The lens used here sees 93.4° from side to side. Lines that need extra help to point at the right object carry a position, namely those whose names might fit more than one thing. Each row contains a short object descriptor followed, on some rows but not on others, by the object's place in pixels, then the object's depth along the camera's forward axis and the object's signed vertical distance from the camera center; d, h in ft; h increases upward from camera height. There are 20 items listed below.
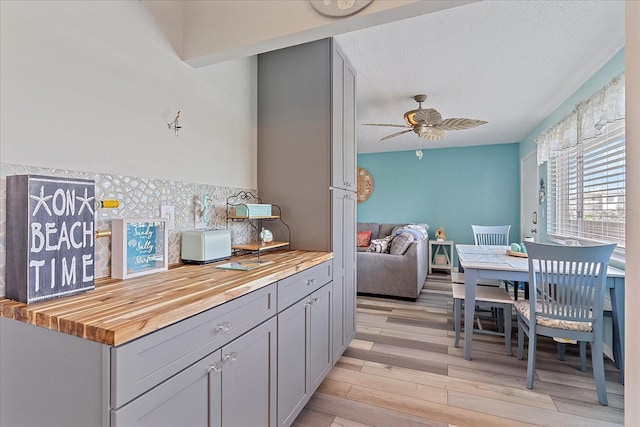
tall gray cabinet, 6.88 +1.58
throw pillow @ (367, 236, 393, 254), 13.44 -1.47
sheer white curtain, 7.01 +2.67
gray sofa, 12.50 -2.50
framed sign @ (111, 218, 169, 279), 4.15 -0.49
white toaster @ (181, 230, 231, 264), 5.21 -0.58
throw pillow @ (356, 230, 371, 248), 17.69 -1.52
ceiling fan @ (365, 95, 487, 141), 9.85 +3.08
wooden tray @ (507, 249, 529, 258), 8.99 -1.22
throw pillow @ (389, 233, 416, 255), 12.82 -1.28
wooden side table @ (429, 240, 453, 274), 18.22 -2.58
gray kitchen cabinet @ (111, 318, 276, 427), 2.63 -1.89
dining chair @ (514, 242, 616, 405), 6.03 -1.74
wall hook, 5.13 +1.51
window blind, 7.90 +0.74
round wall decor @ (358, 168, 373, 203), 21.13 +2.04
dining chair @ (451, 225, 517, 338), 8.14 -2.28
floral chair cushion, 6.26 -2.35
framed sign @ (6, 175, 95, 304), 3.02 -0.26
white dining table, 6.61 -1.55
